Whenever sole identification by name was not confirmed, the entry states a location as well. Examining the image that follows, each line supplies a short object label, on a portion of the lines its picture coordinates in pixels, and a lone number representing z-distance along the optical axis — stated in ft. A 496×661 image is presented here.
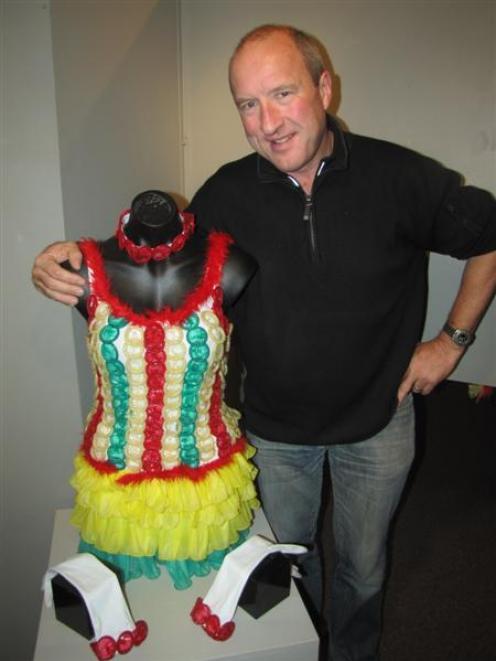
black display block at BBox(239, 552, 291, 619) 3.00
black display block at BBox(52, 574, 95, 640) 2.78
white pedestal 2.84
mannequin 2.90
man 3.26
